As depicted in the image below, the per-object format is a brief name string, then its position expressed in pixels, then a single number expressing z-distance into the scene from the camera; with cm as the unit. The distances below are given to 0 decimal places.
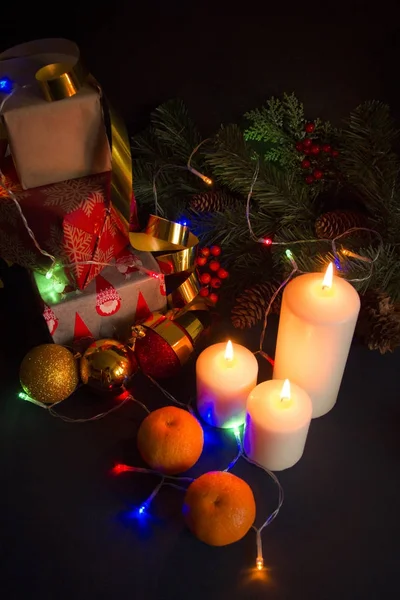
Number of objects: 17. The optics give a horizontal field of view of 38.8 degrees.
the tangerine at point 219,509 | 72
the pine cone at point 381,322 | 91
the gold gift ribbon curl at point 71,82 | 81
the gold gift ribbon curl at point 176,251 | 96
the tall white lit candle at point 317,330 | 78
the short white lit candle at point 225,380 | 84
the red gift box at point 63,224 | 85
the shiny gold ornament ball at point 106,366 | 88
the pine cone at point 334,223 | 99
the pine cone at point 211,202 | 106
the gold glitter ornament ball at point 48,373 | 87
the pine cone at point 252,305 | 97
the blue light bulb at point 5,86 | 83
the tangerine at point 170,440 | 79
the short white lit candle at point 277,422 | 78
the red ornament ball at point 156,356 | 91
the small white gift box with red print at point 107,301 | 92
